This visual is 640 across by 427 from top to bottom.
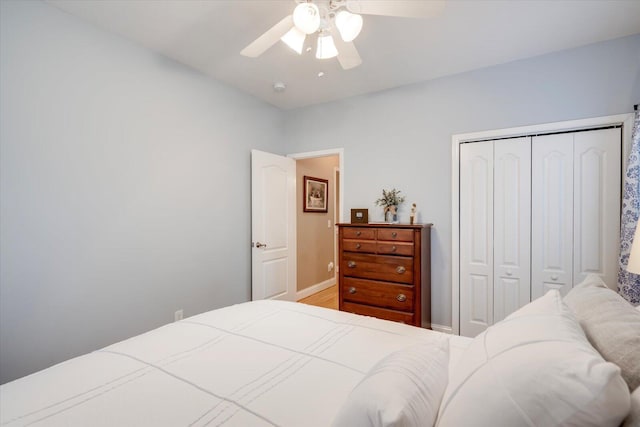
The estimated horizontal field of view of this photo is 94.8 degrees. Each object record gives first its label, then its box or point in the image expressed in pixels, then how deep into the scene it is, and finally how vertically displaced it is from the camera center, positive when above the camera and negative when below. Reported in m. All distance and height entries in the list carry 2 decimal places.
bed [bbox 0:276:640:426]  0.56 -0.57
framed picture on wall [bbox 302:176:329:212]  4.45 +0.31
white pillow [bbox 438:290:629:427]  0.51 -0.33
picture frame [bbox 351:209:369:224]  3.17 -0.03
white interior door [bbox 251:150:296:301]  3.39 -0.16
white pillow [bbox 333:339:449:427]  0.64 -0.44
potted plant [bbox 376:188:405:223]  3.16 +0.11
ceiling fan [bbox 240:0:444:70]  1.50 +1.06
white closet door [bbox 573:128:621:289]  2.32 +0.09
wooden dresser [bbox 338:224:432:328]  2.67 -0.55
